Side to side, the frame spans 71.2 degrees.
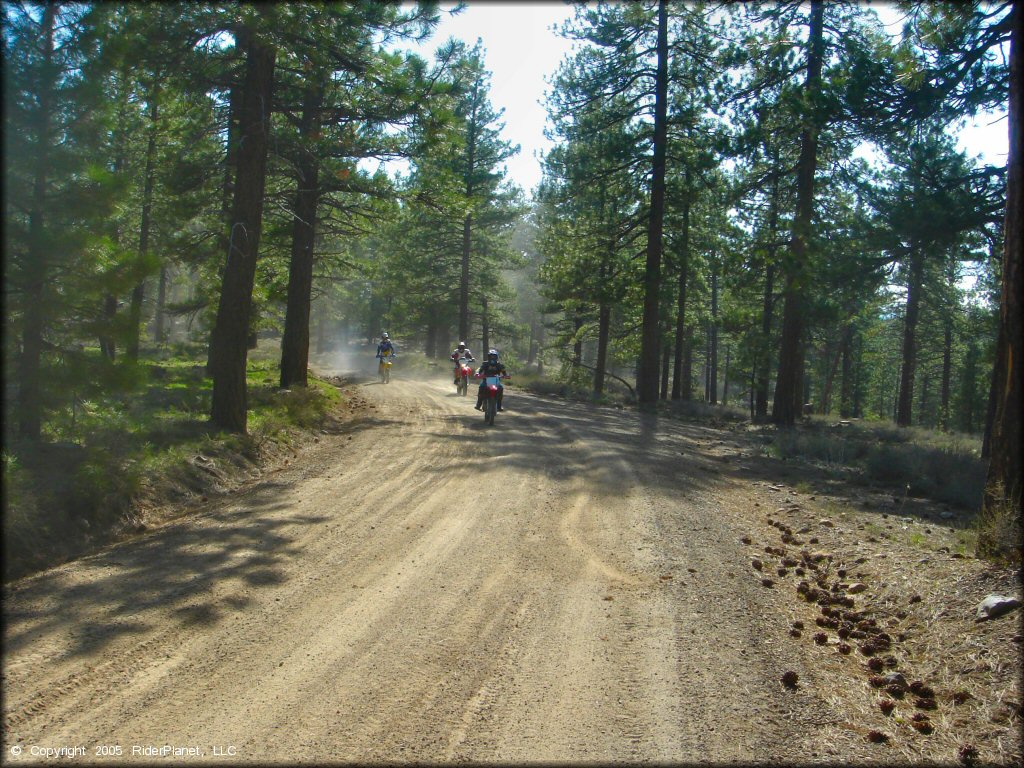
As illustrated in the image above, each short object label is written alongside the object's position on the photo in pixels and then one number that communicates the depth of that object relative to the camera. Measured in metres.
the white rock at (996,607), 5.12
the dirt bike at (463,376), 23.32
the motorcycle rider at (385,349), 27.12
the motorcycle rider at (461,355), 23.56
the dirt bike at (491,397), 16.11
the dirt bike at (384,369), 27.16
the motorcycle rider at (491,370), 16.66
